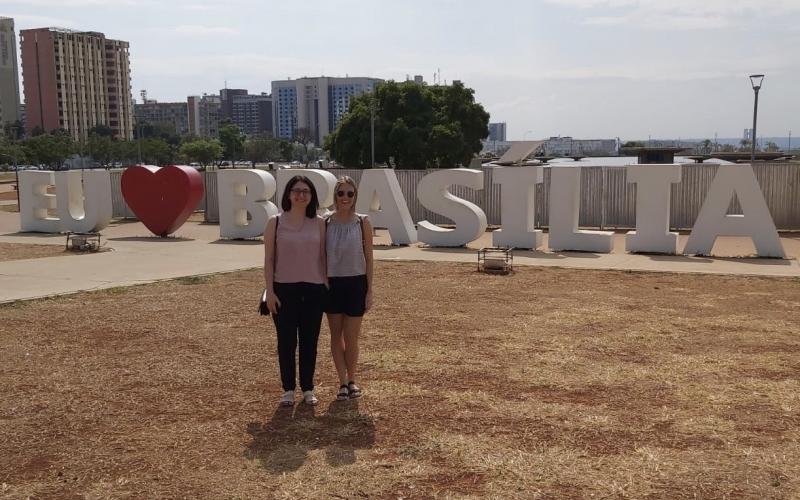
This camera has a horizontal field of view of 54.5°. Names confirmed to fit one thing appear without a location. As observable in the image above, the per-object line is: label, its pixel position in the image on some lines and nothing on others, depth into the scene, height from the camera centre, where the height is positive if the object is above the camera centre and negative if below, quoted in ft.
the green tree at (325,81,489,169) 158.81 +6.65
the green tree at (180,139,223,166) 280.31 +3.20
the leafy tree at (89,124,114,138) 410.72 +15.98
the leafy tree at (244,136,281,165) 372.56 +5.08
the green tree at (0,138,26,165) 240.53 +2.57
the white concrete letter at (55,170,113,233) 80.12 -4.13
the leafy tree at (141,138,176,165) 302.04 +3.37
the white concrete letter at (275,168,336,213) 70.79 -2.29
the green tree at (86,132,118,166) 297.74 +4.38
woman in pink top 20.89 -2.81
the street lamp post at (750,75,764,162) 89.65 +7.76
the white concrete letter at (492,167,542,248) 64.54 -3.99
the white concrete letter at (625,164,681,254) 60.95 -4.07
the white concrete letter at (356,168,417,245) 70.03 -4.02
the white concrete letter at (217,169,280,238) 75.51 -4.17
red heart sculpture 78.48 -3.47
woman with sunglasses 21.35 -2.91
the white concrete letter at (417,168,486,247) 66.64 -4.31
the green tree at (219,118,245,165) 341.21 +9.11
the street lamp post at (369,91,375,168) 149.72 +6.44
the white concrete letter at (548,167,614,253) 62.95 -5.03
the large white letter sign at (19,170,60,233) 85.09 -4.38
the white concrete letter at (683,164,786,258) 58.29 -4.60
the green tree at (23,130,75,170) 259.31 +3.74
